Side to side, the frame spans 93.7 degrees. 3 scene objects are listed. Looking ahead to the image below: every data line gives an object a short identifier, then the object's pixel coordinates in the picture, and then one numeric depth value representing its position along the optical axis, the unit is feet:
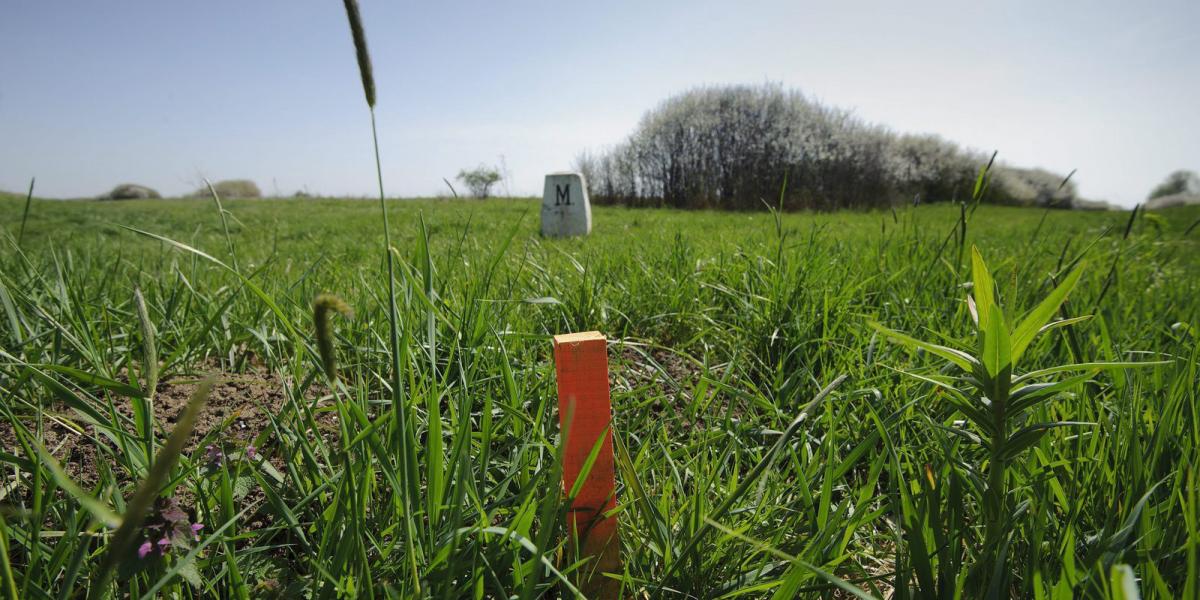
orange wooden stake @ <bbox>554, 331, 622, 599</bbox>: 2.65
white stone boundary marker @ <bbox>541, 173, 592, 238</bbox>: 22.11
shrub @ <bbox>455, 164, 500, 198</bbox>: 87.56
